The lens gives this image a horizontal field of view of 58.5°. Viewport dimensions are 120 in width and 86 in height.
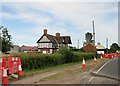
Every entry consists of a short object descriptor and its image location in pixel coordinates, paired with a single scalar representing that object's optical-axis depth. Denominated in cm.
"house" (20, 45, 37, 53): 5798
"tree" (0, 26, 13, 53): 3647
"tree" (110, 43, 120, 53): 5355
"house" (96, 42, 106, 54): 4763
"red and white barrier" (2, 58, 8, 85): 500
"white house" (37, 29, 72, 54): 3839
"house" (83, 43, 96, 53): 3924
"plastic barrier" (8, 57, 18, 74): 604
